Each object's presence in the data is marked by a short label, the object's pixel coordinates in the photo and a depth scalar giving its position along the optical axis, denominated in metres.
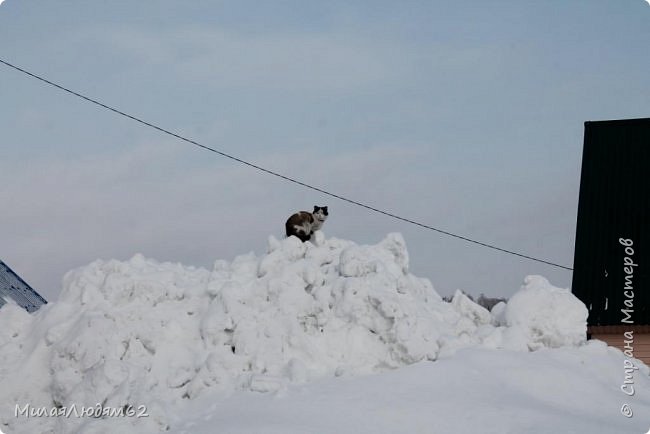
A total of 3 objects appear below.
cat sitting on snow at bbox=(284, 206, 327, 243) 19.05
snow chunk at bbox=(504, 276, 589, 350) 17.58
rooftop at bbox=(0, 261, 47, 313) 22.57
